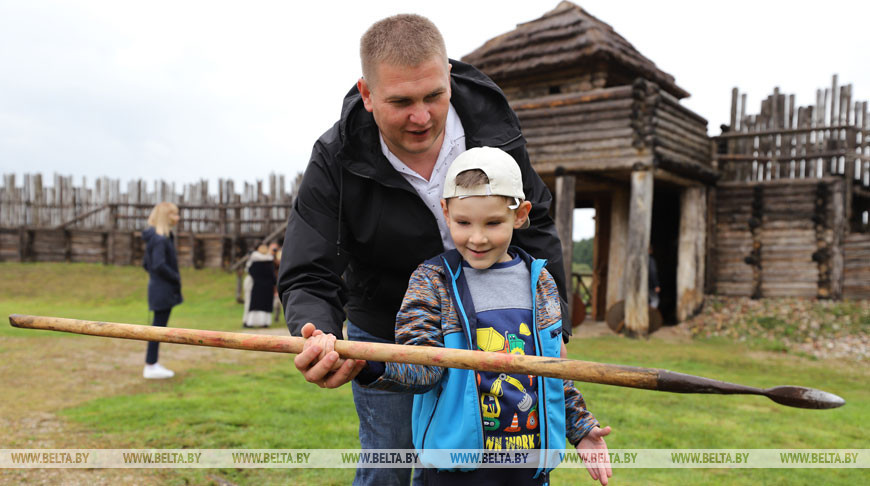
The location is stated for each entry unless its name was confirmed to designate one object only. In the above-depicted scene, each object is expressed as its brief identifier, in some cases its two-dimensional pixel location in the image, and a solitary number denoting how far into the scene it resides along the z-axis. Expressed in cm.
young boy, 211
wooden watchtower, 1224
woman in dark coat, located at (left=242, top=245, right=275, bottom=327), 1341
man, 227
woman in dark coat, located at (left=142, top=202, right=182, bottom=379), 743
